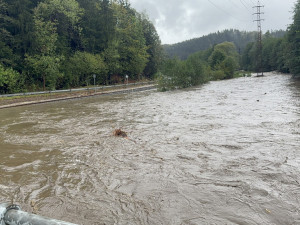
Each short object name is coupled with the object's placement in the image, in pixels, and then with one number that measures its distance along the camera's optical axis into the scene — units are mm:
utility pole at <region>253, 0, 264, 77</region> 71188
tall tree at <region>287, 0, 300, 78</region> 38906
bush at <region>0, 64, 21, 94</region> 30812
